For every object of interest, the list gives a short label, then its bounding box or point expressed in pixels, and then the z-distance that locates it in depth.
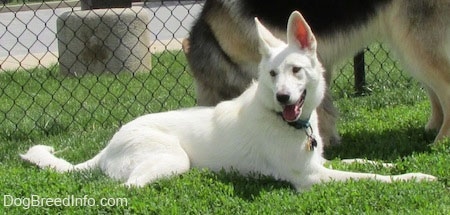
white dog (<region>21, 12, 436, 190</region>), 4.52
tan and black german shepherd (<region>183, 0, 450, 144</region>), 5.54
